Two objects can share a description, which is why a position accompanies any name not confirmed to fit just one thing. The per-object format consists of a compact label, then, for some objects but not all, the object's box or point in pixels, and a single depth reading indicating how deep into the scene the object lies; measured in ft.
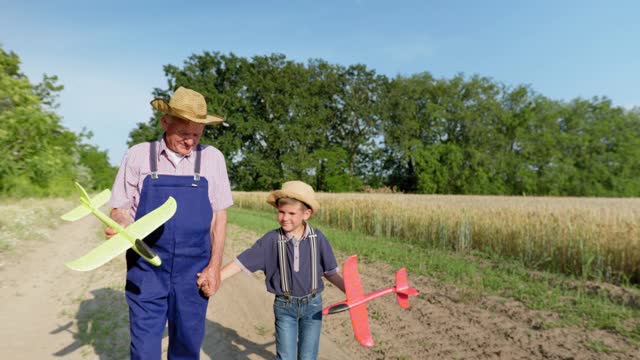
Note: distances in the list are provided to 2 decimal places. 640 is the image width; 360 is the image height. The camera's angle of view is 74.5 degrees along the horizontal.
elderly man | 8.54
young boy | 9.21
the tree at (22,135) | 51.26
